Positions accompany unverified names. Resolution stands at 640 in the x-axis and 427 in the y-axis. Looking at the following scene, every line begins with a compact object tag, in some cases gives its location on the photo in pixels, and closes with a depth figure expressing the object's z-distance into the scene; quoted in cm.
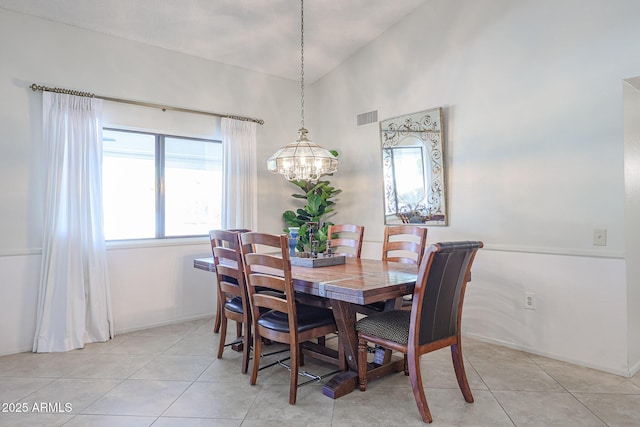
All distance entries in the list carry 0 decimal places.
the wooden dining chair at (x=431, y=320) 211
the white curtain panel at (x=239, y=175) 454
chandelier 322
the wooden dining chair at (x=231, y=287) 278
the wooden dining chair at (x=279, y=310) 235
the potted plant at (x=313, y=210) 479
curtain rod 345
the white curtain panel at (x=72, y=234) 342
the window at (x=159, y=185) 401
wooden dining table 218
